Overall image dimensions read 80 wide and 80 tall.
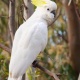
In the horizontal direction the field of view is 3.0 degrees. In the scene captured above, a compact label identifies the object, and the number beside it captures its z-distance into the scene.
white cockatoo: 8.31
